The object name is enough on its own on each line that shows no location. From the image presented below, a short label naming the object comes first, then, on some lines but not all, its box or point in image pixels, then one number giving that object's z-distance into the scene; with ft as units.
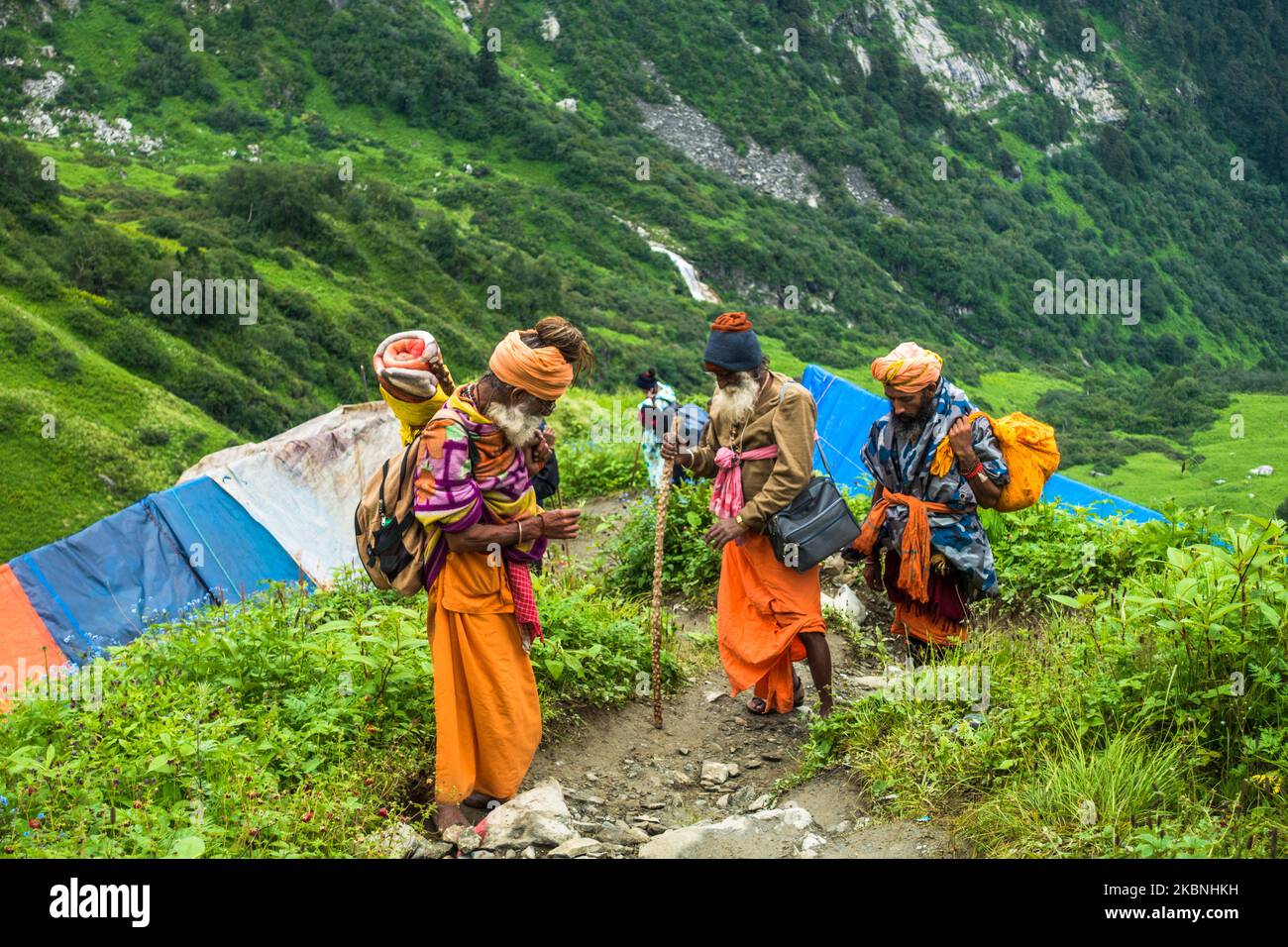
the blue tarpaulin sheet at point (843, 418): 38.42
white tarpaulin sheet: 34.19
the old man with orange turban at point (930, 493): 15.79
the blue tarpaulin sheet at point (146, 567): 29.55
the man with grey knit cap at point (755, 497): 15.88
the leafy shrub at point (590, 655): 17.06
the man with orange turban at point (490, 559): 13.24
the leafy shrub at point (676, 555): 24.44
